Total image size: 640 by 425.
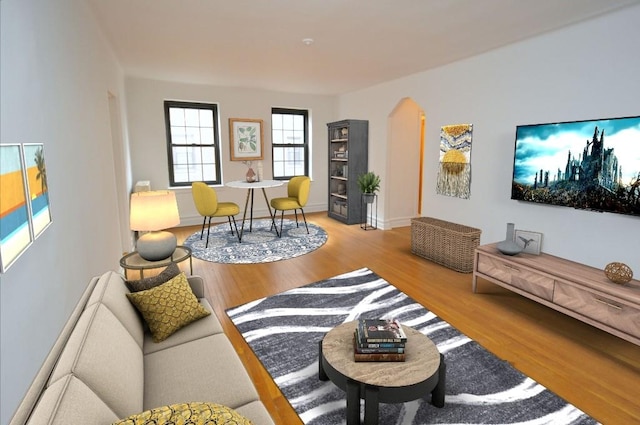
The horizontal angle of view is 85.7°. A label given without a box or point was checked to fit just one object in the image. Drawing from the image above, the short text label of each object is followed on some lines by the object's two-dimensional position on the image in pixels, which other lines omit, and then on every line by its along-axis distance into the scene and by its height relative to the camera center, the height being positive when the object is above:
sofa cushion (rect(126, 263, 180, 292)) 2.10 -0.75
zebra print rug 1.82 -1.33
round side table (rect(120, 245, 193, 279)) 2.52 -0.77
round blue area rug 4.41 -1.22
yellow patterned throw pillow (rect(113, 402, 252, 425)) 0.92 -0.70
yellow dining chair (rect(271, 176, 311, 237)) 5.38 -0.67
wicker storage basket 3.86 -0.99
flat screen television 2.66 -0.06
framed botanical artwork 6.31 +0.36
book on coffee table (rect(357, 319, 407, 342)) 1.78 -0.92
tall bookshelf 6.08 -0.09
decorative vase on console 3.08 -0.79
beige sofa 1.02 -0.81
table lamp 2.55 -0.46
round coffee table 1.61 -1.04
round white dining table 5.12 -0.39
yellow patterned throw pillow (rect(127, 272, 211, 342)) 1.93 -0.85
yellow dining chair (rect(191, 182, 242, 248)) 4.82 -0.58
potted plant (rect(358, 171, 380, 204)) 5.75 -0.45
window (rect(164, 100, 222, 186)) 6.01 +0.28
